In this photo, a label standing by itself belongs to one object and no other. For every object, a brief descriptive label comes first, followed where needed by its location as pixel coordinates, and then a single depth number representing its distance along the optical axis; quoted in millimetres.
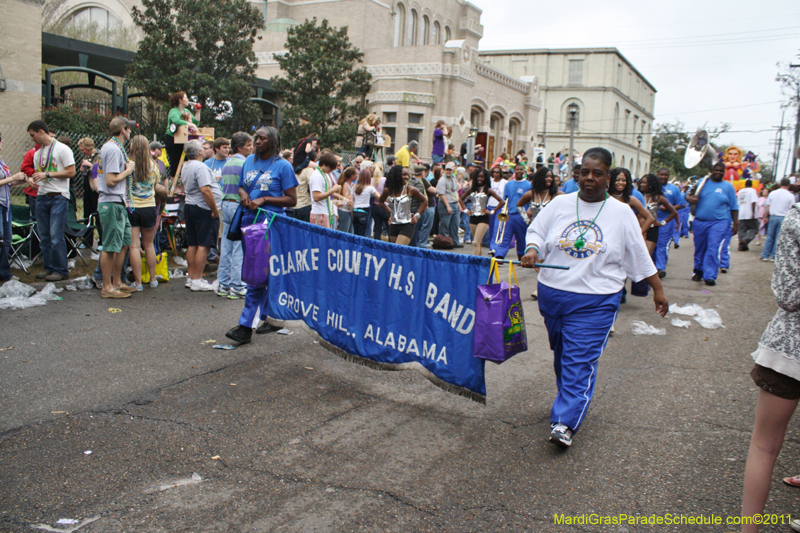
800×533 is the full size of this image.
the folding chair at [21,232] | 8898
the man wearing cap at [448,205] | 15102
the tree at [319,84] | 30344
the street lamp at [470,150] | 22609
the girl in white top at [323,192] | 9289
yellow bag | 9344
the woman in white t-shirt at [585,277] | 4154
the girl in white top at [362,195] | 12031
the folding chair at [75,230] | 9383
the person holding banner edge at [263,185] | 6227
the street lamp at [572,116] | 28941
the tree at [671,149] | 81750
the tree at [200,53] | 24531
